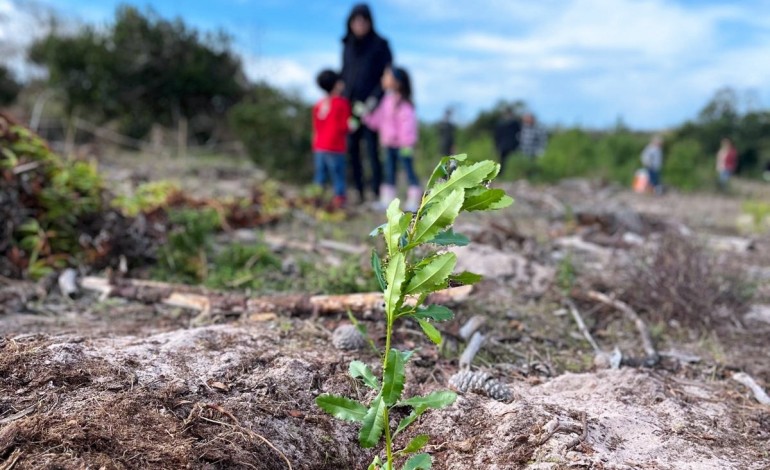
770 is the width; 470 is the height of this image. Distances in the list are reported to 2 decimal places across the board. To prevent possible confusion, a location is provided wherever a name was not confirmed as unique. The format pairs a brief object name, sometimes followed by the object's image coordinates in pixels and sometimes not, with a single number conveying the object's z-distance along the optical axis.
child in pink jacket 6.95
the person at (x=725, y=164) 15.20
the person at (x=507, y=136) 14.75
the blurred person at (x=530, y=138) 14.91
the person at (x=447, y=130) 13.82
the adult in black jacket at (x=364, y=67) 7.04
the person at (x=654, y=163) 13.48
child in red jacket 6.99
